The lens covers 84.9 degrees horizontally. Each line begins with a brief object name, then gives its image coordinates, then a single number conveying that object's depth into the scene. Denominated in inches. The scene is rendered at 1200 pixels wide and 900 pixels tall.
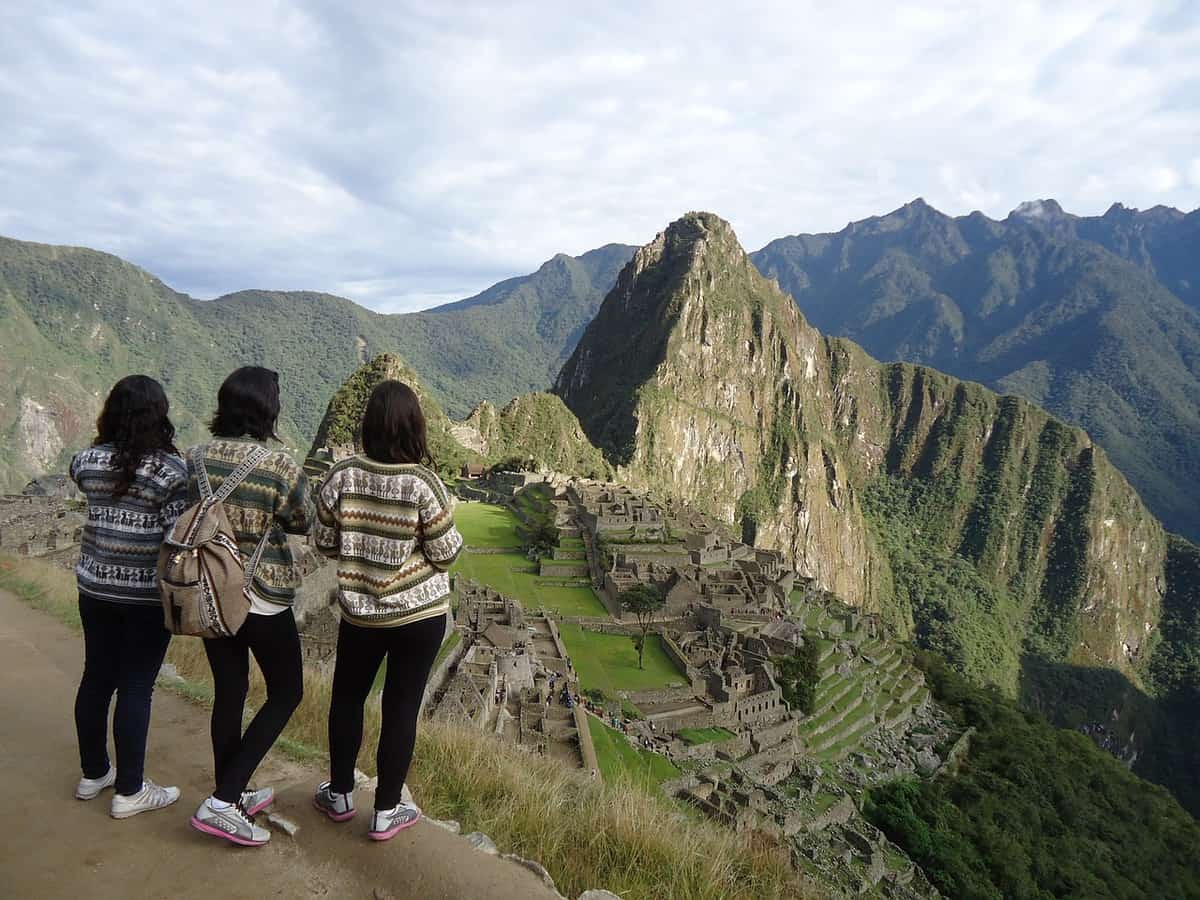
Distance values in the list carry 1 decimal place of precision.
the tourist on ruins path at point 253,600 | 139.7
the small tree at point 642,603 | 1107.3
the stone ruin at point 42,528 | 672.4
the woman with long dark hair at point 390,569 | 141.3
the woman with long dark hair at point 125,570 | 148.0
